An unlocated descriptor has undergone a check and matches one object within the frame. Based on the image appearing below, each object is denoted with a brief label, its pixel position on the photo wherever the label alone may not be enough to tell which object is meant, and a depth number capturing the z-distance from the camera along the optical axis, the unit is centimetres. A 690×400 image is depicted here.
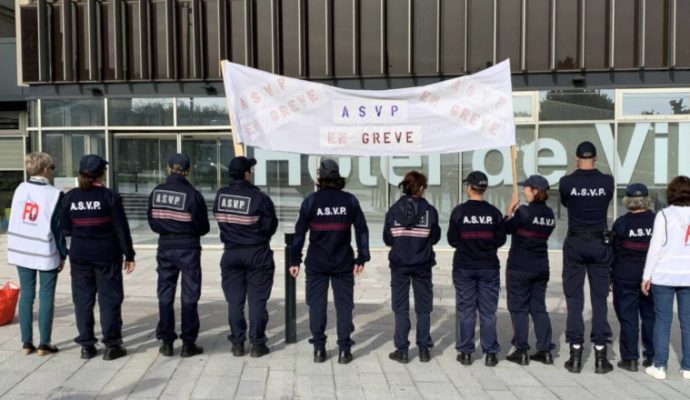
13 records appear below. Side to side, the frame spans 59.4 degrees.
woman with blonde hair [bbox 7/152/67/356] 561
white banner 599
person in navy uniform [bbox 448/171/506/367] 551
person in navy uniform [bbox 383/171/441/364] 555
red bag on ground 663
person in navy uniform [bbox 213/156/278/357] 556
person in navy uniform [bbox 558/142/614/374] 539
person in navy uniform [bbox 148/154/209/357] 554
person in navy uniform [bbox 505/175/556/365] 547
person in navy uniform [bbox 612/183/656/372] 535
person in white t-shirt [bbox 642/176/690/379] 512
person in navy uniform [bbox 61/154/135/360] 540
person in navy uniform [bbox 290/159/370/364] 555
